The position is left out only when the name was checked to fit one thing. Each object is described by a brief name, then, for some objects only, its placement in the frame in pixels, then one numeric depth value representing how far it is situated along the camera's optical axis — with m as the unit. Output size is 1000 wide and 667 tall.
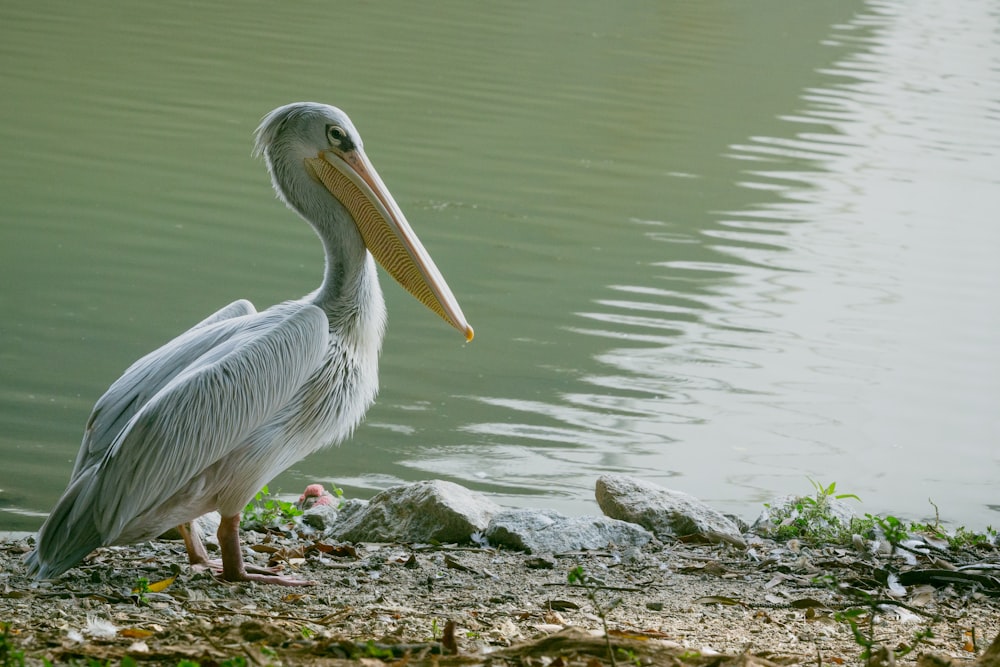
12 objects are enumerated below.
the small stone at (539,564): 8.07
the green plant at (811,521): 9.07
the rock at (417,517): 8.73
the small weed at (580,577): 4.72
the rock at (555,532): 8.51
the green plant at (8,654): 4.57
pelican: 7.05
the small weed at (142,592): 6.71
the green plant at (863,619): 4.81
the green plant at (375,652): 5.12
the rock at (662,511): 9.13
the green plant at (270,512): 9.19
